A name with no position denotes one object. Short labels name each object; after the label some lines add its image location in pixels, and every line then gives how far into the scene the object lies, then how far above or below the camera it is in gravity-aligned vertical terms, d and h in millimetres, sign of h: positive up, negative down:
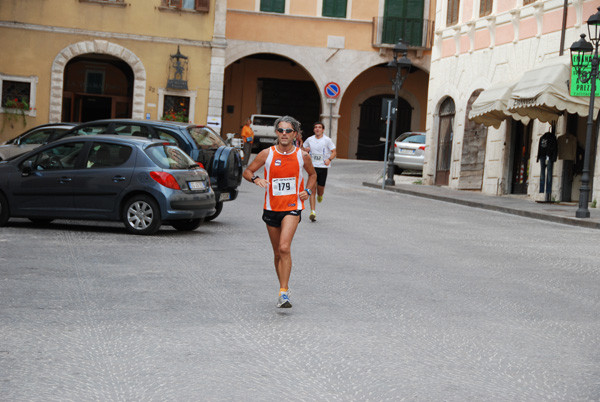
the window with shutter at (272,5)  44094 +5487
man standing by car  37688 -256
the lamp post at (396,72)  32250 +2322
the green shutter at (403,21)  45062 +5349
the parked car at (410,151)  36688 -251
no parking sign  44219 +2087
